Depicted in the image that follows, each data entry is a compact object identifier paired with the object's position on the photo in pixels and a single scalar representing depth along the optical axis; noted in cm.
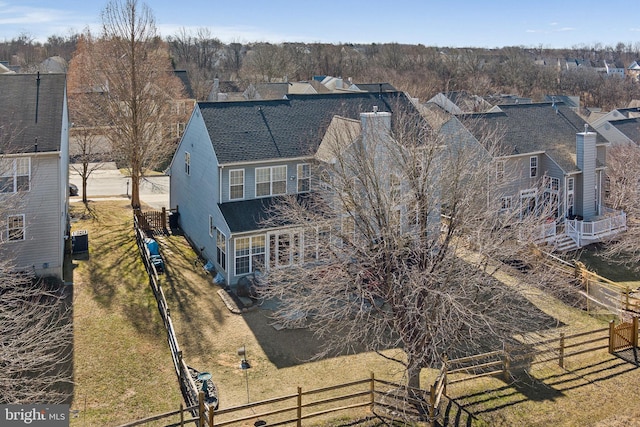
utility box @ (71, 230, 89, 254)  2764
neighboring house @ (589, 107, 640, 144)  4706
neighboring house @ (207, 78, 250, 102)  7369
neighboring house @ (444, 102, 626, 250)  3319
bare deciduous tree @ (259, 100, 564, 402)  1546
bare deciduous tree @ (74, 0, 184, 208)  3447
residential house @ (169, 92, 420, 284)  2498
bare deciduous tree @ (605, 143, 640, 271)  2917
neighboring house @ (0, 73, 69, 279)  2292
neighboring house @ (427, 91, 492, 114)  5990
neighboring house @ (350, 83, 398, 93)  6850
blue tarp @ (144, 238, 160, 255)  2755
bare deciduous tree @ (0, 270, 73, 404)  1238
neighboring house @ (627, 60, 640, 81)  17010
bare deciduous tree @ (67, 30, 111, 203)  3950
